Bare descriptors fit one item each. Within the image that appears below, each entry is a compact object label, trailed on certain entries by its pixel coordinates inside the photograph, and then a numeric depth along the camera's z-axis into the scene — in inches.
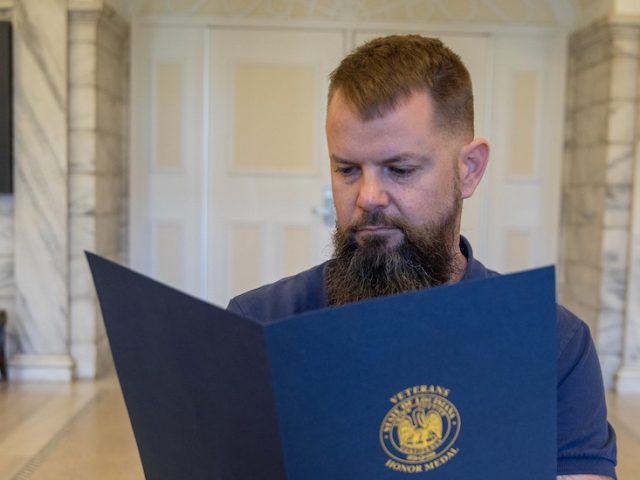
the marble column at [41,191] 158.4
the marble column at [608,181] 162.6
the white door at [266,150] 184.4
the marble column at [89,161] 161.0
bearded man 39.8
